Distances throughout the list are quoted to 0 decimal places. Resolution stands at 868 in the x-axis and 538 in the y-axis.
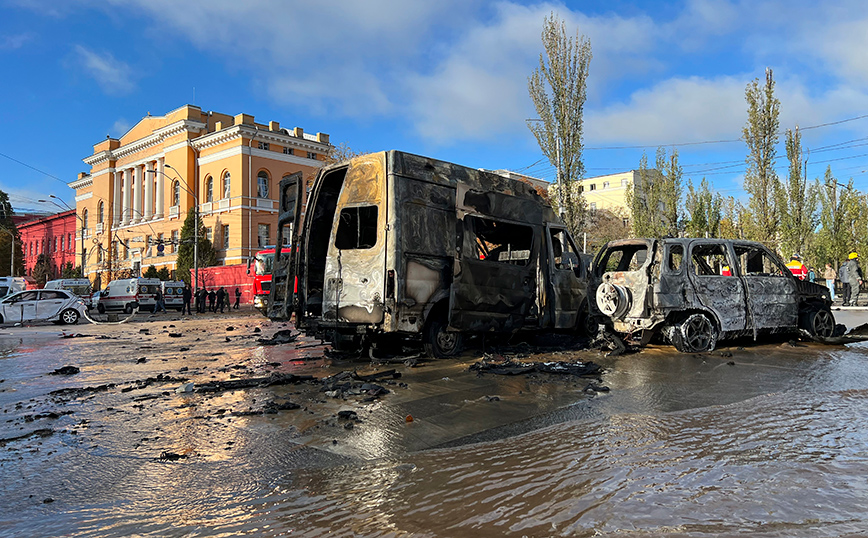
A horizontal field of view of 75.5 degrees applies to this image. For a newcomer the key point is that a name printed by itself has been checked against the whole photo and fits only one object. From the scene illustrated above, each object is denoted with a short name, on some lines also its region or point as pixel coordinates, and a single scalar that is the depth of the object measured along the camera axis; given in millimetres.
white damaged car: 20859
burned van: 7766
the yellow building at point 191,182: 49031
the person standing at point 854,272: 21375
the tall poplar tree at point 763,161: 26281
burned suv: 8578
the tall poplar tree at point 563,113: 26062
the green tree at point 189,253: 49031
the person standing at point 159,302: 30777
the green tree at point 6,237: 67606
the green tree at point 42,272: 66062
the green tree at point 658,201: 33812
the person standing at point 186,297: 30172
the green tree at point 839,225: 31500
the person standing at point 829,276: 23891
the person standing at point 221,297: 33159
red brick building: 73662
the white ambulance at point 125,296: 30817
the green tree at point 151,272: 51538
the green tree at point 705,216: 31406
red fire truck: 21469
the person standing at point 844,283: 22031
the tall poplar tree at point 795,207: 27406
